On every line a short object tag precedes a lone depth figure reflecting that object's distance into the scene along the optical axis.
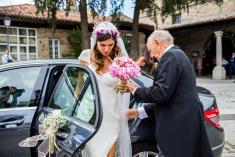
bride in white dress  3.54
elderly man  3.07
